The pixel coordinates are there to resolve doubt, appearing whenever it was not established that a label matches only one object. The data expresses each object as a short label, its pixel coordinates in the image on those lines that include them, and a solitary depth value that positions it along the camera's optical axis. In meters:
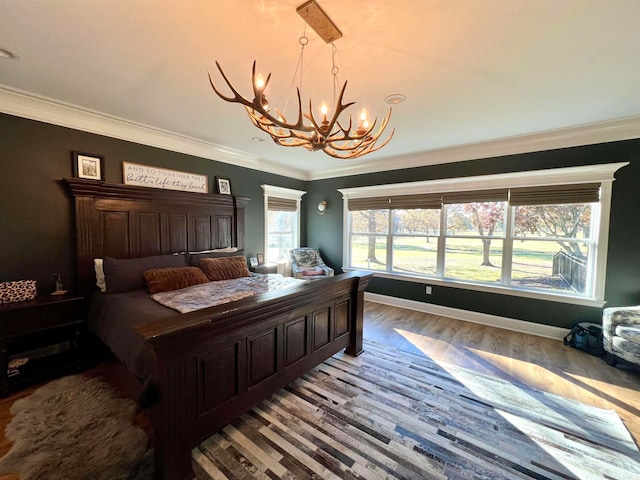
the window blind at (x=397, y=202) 4.22
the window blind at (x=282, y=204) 4.92
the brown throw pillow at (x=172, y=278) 2.61
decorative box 2.25
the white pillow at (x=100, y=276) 2.73
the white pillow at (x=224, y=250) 3.77
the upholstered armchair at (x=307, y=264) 4.82
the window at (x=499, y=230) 3.21
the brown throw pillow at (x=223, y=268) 3.16
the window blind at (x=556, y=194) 3.12
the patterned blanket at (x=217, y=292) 2.21
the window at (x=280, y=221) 4.87
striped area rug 1.53
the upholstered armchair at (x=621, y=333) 2.44
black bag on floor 2.91
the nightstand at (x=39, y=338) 2.14
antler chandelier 1.41
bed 1.38
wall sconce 5.38
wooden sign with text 3.13
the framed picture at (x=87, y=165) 2.74
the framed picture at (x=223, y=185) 4.00
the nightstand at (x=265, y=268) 4.26
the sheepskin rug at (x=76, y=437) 1.48
